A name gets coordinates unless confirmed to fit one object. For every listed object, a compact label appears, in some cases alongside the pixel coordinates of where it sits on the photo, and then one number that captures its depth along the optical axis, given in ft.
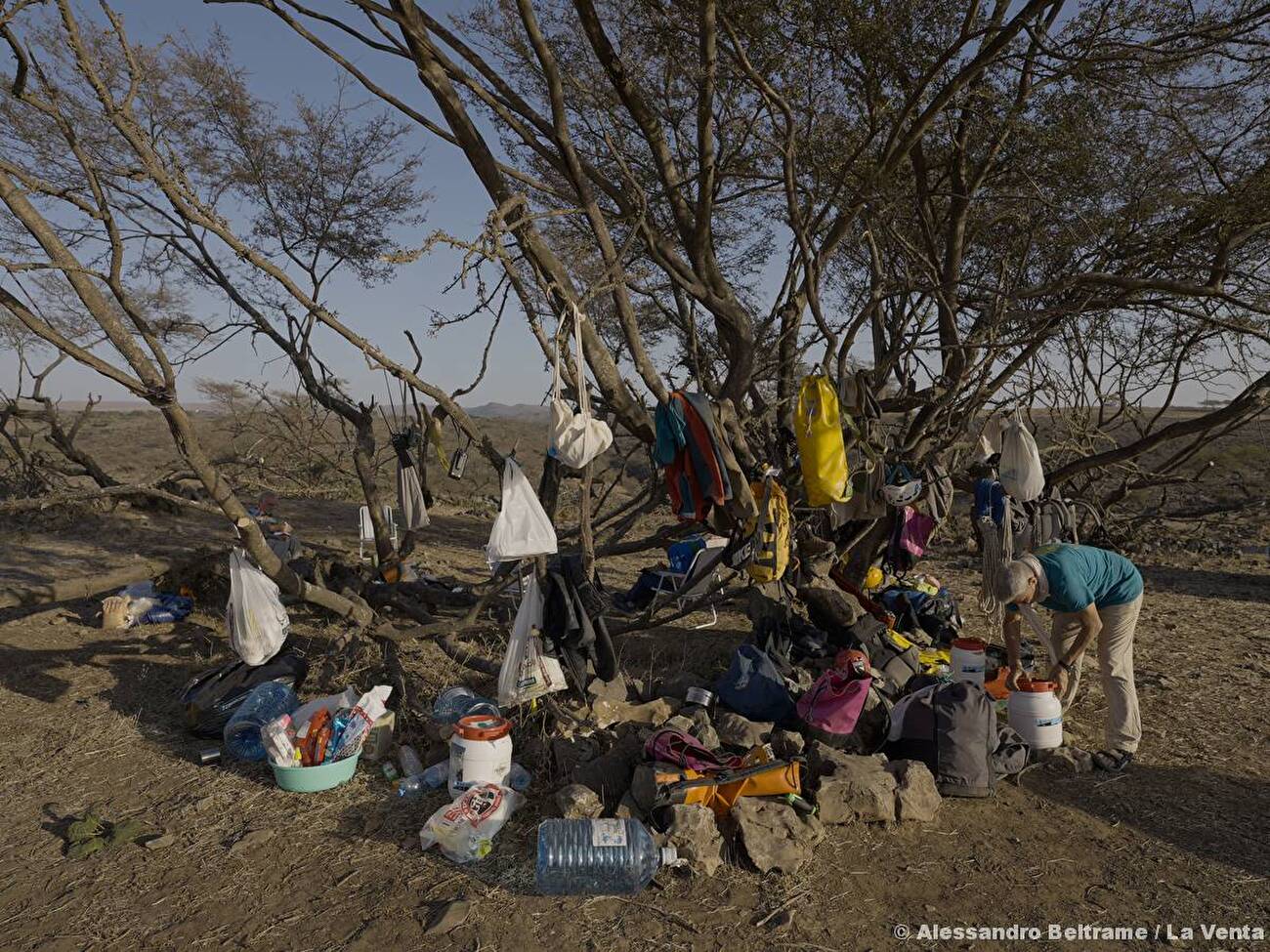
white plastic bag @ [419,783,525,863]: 10.43
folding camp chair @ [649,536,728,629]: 19.25
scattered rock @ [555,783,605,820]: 10.77
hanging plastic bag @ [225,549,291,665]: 13.84
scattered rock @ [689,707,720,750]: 12.44
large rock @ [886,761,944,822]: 11.21
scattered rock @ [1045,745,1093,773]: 12.72
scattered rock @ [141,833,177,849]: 10.96
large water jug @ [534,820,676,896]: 9.84
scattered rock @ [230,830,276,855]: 10.86
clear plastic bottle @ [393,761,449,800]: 12.10
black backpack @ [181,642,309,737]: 14.19
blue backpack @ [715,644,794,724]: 13.74
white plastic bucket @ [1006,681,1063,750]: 12.73
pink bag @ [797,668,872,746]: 12.74
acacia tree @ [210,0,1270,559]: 15.01
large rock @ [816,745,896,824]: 11.11
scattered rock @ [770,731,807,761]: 12.14
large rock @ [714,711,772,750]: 12.72
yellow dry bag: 13.34
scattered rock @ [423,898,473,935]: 9.13
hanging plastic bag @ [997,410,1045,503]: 14.74
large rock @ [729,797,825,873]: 10.16
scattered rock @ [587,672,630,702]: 13.98
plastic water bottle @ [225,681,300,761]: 13.48
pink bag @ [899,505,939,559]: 17.22
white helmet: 15.20
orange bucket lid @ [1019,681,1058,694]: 12.73
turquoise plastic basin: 12.20
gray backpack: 11.80
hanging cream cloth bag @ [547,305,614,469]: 12.14
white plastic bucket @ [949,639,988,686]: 14.74
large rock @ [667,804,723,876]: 10.14
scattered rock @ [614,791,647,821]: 10.87
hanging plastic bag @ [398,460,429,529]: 18.54
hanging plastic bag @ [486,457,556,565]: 12.53
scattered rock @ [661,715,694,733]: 12.47
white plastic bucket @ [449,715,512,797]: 11.43
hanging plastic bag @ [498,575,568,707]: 12.75
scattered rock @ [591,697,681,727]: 13.70
